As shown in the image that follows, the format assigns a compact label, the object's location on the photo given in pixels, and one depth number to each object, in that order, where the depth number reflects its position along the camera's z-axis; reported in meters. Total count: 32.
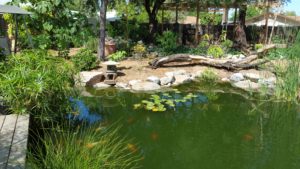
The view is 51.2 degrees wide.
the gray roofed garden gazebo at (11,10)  5.61
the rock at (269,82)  7.16
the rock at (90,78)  7.85
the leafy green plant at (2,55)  5.25
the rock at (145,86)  7.75
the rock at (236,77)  8.73
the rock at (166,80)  8.26
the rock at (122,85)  7.97
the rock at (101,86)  7.93
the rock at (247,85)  7.83
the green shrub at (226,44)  12.17
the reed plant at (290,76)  6.30
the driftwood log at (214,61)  9.42
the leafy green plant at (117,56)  10.19
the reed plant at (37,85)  4.07
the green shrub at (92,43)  11.97
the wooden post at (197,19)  12.52
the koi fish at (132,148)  4.40
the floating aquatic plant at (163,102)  6.18
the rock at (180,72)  9.06
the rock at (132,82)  8.07
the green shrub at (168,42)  11.55
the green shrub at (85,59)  8.66
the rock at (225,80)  8.84
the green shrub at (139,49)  10.92
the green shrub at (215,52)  10.57
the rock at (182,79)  8.60
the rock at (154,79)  8.19
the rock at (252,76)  8.59
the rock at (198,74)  8.94
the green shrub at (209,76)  8.29
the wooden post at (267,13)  12.86
